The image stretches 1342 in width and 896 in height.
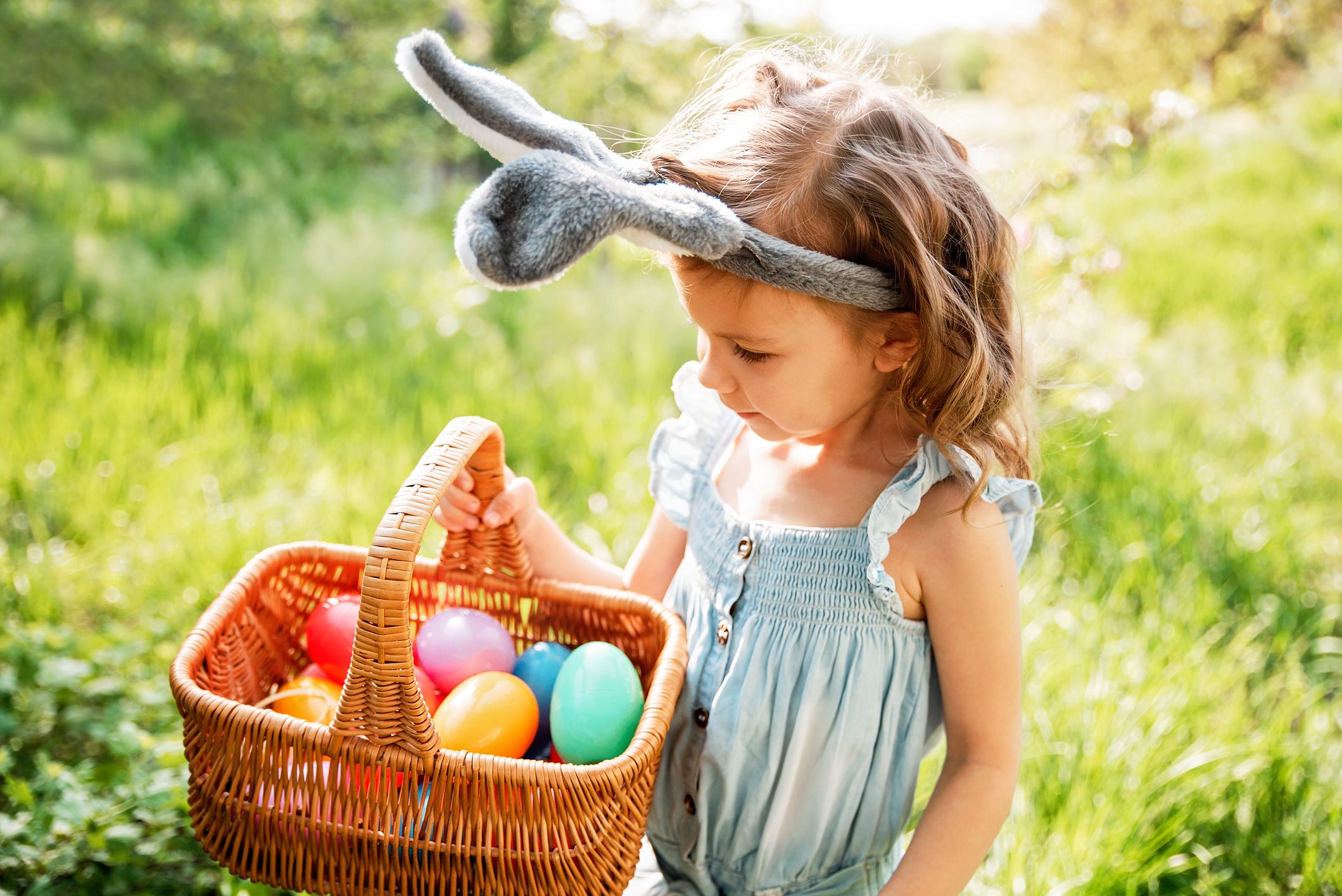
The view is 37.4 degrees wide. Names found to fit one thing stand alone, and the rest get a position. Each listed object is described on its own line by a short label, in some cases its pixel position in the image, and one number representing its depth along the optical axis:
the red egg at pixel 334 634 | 1.06
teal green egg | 0.99
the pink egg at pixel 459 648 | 1.04
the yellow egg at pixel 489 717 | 0.99
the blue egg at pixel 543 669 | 1.05
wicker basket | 0.90
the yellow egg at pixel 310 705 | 1.01
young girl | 0.93
